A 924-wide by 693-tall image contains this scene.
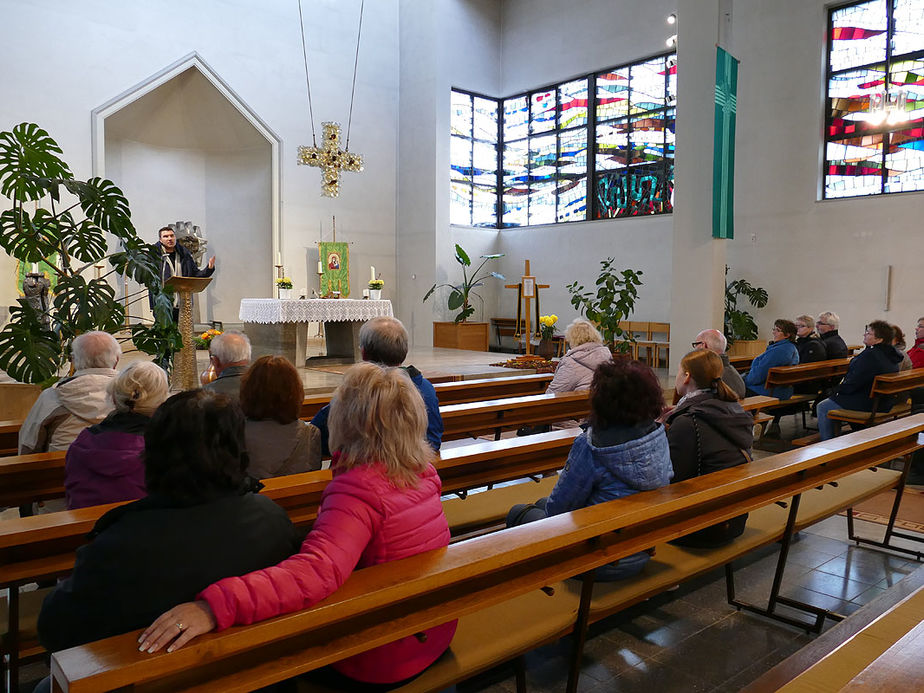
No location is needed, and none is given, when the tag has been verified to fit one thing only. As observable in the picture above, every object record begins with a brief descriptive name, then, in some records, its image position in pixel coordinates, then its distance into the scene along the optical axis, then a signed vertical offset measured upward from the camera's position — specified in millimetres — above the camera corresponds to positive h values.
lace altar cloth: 7929 -132
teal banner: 7957 +1684
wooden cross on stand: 9508 +151
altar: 7973 -219
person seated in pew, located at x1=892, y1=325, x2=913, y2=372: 5400 -323
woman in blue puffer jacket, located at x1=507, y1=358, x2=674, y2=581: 2180 -454
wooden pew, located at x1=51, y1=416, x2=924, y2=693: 1180 -659
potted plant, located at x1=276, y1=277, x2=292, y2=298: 9406 +193
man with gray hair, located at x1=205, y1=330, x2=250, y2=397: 2986 -240
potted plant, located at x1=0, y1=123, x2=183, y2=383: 3828 +220
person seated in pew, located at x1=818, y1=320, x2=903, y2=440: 5246 -502
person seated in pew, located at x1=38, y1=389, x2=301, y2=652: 1275 -432
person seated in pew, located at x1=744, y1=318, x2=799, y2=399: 5805 -462
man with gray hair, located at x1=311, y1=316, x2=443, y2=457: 2965 -207
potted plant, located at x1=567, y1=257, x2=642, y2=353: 9164 -179
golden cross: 8734 +1696
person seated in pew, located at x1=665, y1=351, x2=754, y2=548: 2607 -468
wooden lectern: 6168 -373
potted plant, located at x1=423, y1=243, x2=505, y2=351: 12489 -472
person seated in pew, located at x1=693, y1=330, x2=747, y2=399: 4430 -279
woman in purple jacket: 2146 -457
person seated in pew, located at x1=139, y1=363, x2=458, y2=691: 1444 -438
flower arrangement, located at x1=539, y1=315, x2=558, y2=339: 8523 -318
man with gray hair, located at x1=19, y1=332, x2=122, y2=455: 2791 -442
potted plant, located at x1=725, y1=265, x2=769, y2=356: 9805 -303
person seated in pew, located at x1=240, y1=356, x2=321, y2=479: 2320 -407
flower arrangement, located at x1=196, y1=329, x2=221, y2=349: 7090 -390
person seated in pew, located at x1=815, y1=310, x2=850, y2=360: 6578 -317
